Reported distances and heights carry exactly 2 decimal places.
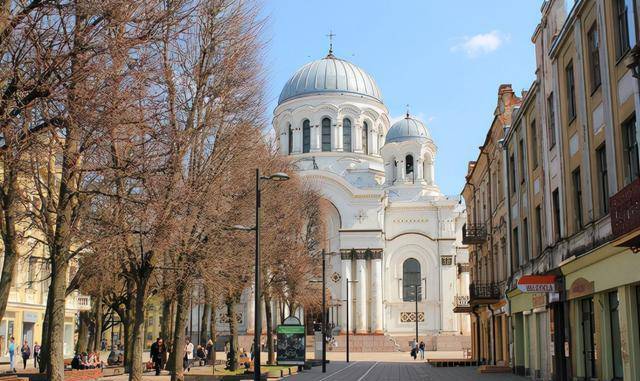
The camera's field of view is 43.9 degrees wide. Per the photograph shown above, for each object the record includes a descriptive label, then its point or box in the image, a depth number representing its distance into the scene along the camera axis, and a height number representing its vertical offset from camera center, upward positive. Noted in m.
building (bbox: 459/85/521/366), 32.59 +3.83
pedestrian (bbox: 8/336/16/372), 33.16 -1.08
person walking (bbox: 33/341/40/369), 37.45 -1.39
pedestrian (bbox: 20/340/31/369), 36.34 -1.28
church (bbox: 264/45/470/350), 68.19 +10.20
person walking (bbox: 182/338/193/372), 36.06 -1.57
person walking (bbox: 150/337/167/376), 27.50 -1.03
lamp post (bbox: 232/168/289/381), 19.84 +1.05
